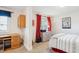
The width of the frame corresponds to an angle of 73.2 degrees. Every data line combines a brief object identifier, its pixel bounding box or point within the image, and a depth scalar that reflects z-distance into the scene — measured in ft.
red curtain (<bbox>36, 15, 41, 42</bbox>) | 7.53
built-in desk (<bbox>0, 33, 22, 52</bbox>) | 5.68
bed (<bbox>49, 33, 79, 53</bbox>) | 4.08
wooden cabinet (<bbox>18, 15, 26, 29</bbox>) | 6.66
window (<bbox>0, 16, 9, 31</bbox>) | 6.24
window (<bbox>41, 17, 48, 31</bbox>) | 6.39
